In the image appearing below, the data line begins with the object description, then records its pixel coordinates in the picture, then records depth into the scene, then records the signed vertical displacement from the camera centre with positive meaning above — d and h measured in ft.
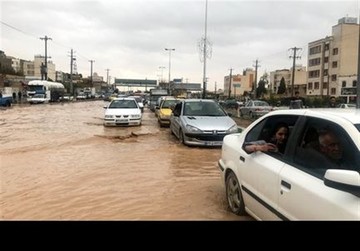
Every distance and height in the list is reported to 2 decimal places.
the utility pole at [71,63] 296.20 +17.72
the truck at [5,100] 147.73 -5.43
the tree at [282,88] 368.29 +4.84
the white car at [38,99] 184.09 -5.73
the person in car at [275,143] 14.43 -1.81
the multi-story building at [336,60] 269.23 +24.29
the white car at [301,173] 9.66 -2.28
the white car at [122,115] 63.21 -3.97
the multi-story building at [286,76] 433.48 +18.71
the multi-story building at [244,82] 468.75 +11.91
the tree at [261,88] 370.28 +4.37
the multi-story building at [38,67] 424.87 +19.71
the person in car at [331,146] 11.59 -1.48
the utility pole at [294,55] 243.56 +22.38
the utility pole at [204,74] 121.18 +4.97
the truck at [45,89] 190.29 -1.34
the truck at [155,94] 126.62 -1.39
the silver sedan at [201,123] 38.99 -3.08
